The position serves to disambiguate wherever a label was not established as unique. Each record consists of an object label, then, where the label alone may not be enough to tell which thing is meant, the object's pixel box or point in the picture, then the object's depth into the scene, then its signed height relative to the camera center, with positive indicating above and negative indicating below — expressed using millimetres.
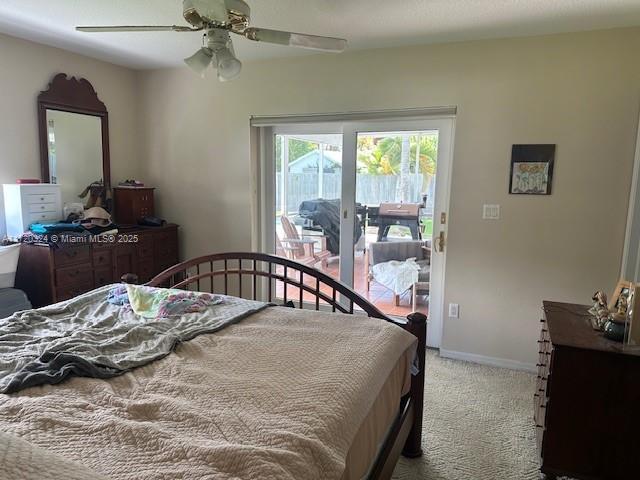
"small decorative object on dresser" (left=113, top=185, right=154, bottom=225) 4012 -187
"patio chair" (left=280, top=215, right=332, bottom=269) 4035 -540
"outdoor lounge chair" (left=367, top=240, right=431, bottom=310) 3676 -567
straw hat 3674 -292
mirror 3518 +400
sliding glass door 3541 -124
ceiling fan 1720 +687
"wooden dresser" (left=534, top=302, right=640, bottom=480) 1787 -911
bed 1043 -653
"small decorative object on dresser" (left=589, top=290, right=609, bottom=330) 1978 -553
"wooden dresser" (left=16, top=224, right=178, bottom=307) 3119 -637
